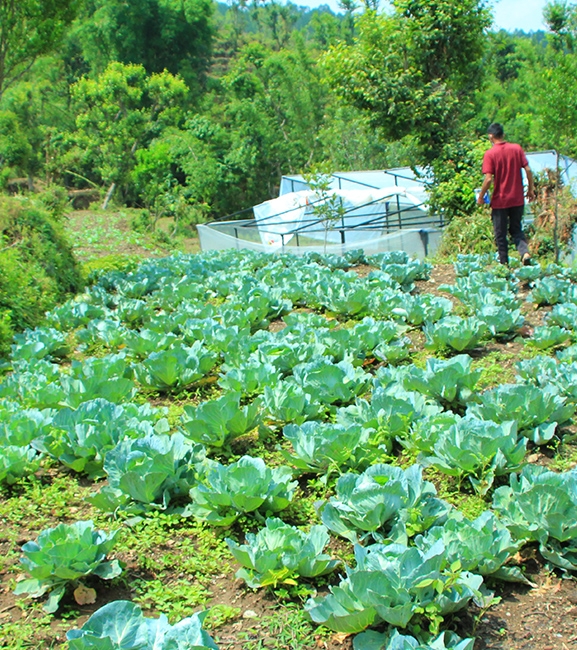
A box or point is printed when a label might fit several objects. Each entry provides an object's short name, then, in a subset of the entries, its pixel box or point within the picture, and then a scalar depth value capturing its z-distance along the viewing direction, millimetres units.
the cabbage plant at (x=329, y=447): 3127
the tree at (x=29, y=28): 9828
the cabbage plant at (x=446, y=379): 3777
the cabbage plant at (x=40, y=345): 5512
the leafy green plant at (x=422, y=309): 5653
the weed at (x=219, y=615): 2326
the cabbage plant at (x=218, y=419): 3428
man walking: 7504
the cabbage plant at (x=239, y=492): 2777
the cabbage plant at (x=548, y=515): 2459
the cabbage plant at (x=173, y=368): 4438
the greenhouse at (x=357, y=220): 11969
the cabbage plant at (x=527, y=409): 3336
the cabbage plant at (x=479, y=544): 2334
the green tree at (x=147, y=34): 41281
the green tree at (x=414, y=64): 12875
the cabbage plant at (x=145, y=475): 2928
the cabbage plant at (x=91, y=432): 3391
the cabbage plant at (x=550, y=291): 6113
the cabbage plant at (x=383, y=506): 2559
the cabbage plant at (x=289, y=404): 3695
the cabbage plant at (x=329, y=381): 3945
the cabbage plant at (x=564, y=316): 5223
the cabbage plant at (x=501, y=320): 5156
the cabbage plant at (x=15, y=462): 3229
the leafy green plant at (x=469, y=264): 7465
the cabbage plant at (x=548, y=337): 4848
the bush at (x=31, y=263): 7109
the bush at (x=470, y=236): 9906
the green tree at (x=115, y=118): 27672
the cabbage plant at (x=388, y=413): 3408
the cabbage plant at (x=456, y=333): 4832
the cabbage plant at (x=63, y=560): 2402
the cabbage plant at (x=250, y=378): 4105
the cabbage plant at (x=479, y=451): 2969
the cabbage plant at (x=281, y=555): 2412
